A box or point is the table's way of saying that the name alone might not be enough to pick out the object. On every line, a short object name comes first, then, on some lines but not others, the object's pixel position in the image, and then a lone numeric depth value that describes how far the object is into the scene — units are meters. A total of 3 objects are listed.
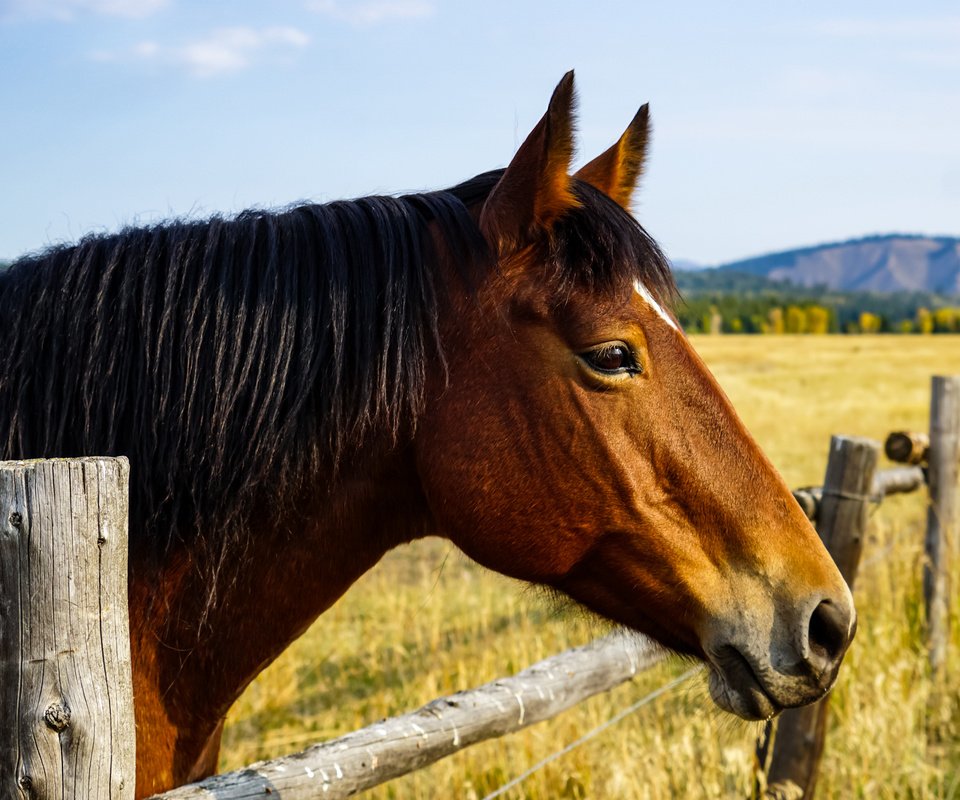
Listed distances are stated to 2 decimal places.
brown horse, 2.00
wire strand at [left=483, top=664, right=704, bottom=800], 3.17
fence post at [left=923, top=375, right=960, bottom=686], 5.78
